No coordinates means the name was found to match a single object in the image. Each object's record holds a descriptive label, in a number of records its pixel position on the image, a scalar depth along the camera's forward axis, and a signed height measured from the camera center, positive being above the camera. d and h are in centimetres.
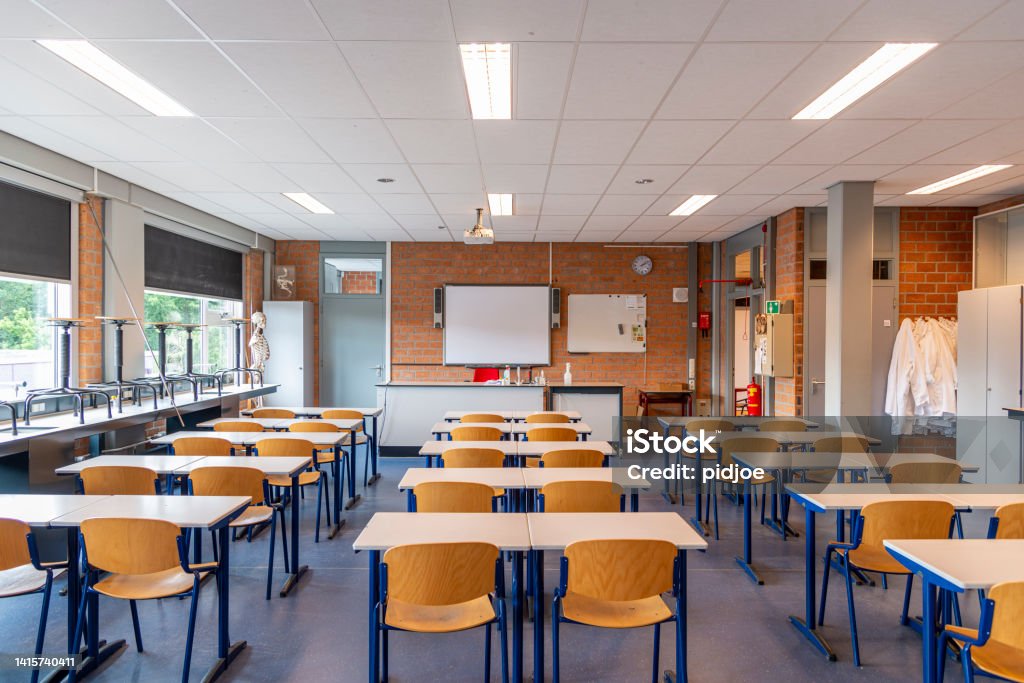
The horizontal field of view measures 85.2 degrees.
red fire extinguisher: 672 -72
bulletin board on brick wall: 829 +28
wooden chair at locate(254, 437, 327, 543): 388 -79
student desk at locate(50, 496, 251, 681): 237 -79
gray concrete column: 498 +38
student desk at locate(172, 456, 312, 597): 324 -79
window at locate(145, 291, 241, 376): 602 +6
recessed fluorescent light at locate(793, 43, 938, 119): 271 +140
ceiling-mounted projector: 555 +103
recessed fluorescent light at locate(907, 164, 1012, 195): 461 +142
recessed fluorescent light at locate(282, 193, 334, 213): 570 +145
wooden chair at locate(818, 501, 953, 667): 254 -85
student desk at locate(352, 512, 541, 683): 219 -81
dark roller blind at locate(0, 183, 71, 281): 410 +80
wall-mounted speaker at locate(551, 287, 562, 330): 823 +45
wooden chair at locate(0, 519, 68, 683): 222 -90
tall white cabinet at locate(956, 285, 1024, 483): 488 -36
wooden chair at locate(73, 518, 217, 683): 219 -86
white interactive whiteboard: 826 +22
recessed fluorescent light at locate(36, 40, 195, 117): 273 +143
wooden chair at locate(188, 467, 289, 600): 312 -83
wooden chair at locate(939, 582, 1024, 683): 176 -97
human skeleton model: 691 -8
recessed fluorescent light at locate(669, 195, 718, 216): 562 +142
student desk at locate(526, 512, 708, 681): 217 -81
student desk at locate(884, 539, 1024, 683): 189 -81
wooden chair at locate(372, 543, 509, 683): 199 -89
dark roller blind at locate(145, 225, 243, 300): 592 +85
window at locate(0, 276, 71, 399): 418 +3
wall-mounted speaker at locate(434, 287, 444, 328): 825 +46
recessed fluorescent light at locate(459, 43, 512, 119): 275 +141
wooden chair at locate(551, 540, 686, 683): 206 -88
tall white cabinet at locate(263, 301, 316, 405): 794 -16
